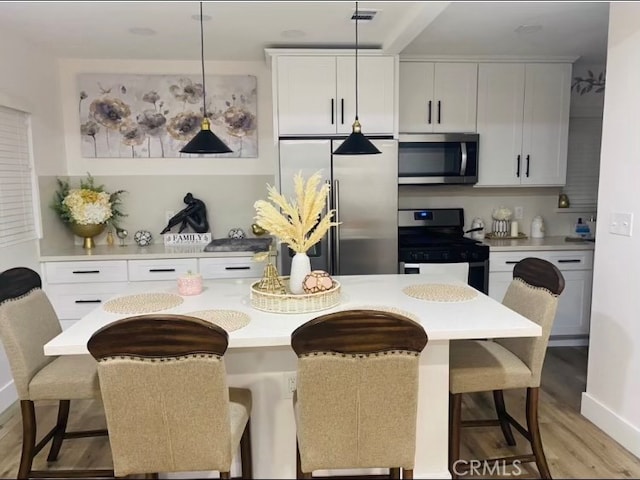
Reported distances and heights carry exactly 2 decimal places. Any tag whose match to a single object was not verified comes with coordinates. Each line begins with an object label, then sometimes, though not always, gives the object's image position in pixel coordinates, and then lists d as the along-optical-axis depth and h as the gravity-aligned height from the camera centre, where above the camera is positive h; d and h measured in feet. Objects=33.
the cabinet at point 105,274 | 11.37 -2.11
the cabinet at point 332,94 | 11.34 +2.23
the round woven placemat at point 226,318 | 5.91 -1.71
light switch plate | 7.77 -0.65
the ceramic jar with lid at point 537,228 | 13.71 -1.23
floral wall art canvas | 12.85 +2.07
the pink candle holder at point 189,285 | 7.66 -1.57
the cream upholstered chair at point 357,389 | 4.73 -2.11
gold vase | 12.32 -1.11
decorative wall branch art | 13.61 +2.89
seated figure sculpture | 12.99 -0.79
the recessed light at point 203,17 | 9.25 +3.34
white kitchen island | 6.17 -2.53
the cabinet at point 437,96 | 12.50 +2.37
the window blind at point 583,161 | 13.92 +0.70
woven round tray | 6.56 -1.61
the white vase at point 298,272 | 7.01 -1.26
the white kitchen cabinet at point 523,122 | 12.72 +1.71
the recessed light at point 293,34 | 10.27 +3.36
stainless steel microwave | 12.39 +0.72
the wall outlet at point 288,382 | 6.73 -2.77
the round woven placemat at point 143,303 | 6.79 -1.72
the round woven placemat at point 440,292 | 7.20 -1.69
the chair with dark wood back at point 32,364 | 6.49 -2.56
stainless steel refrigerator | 11.23 -0.37
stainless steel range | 11.91 -1.70
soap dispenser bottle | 13.92 -1.32
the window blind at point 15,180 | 9.85 +0.19
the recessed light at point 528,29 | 10.07 +3.37
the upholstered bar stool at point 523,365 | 6.72 -2.61
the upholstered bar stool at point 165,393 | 4.65 -2.09
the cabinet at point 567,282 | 12.23 -2.52
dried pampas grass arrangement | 6.62 -0.42
